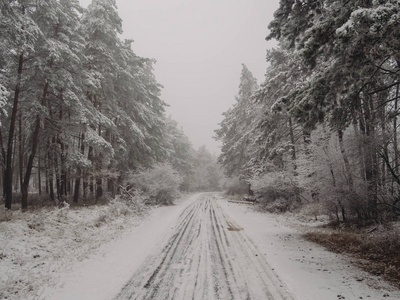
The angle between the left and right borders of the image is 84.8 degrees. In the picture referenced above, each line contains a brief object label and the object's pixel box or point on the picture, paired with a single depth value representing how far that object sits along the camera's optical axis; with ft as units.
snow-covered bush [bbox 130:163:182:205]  71.31
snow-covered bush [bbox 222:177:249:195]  116.00
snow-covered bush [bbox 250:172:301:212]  53.83
